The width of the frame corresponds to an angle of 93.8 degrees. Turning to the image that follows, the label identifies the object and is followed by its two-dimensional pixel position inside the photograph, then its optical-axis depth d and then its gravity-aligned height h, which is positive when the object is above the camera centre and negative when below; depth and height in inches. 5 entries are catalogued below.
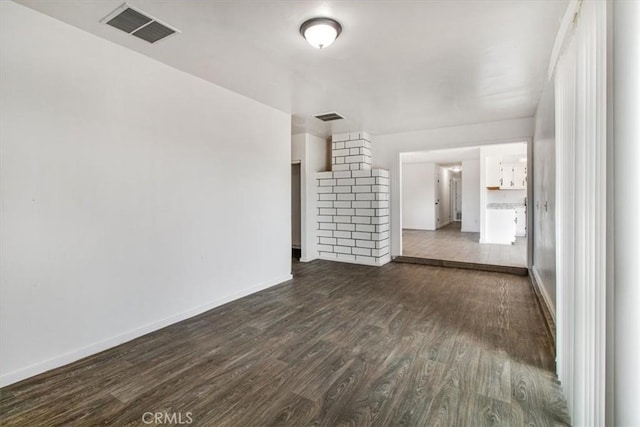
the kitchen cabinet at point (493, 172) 308.2 +39.9
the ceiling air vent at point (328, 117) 180.9 +59.2
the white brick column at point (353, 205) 217.3 +4.6
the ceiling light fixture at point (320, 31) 85.3 +52.9
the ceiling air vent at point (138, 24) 82.7 +55.7
